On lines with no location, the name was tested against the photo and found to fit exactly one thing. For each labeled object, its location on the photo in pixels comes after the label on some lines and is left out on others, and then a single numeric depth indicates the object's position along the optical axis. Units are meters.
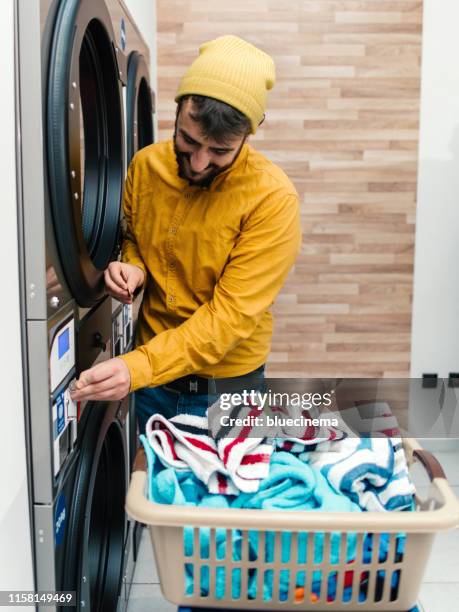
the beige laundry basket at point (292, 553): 0.89
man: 1.37
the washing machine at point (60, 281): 1.09
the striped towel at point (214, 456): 1.02
